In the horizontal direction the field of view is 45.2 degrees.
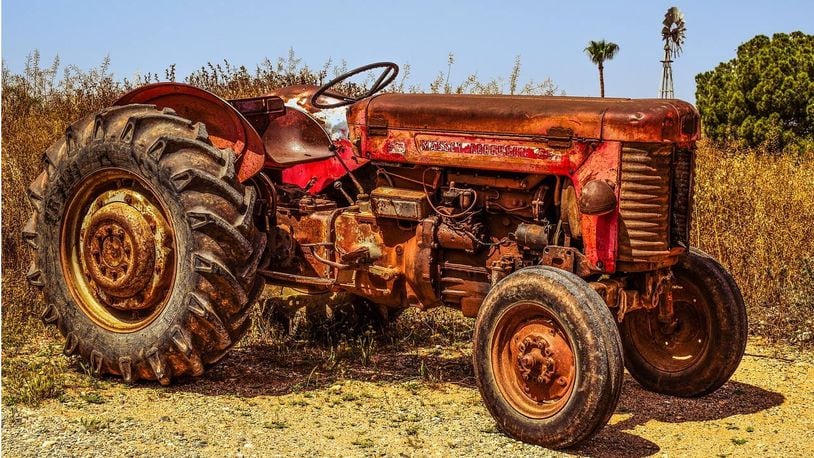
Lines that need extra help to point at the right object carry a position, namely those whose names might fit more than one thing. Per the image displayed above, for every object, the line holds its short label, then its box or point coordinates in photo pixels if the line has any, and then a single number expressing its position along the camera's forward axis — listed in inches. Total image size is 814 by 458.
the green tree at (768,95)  665.0
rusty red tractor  191.2
